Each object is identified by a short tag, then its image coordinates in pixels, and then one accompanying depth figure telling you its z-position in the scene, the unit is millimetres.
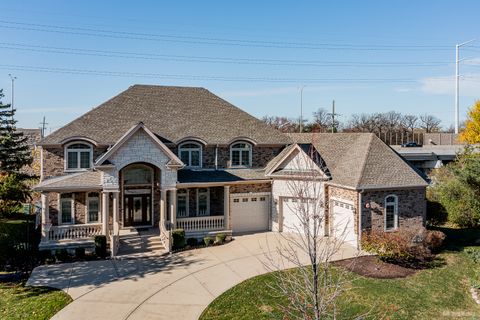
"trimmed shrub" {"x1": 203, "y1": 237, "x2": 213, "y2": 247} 21453
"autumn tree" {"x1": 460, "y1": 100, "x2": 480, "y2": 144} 41312
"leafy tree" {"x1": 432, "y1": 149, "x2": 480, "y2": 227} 25125
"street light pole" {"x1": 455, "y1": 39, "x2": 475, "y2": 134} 57406
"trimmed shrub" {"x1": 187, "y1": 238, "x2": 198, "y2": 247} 21172
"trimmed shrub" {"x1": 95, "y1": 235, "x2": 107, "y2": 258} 19297
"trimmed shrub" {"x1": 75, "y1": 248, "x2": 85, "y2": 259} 19031
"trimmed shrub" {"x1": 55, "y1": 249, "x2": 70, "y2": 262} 18578
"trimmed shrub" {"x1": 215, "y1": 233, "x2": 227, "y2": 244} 21672
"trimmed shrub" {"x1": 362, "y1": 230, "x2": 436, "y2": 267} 18172
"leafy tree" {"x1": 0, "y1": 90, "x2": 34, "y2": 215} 27277
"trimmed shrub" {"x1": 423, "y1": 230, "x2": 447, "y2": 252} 19641
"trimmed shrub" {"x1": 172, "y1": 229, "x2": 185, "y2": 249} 20438
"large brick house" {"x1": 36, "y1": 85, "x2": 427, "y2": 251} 20328
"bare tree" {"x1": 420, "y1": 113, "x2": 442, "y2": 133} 116388
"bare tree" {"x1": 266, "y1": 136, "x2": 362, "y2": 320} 6980
